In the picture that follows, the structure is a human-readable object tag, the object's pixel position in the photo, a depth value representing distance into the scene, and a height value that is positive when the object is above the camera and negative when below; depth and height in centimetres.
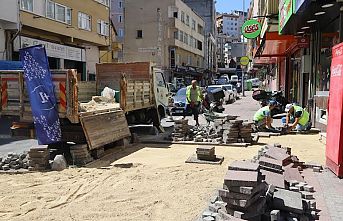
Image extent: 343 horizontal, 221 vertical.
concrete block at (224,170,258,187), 478 -119
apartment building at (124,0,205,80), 5416 +738
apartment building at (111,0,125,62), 7444 +1377
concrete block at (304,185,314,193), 612 -164
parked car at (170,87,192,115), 2189 -120
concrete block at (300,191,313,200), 578 -166
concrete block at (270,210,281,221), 451 -153
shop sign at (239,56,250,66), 3849 +226
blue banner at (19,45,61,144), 867 -21
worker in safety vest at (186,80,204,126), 1495 -51
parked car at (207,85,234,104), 3303 -111
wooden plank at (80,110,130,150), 899 -108
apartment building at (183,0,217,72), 8475 +1534
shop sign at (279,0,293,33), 1099 +225
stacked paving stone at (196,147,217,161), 880 -157
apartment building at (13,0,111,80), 2259 +359
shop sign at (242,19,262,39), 1883 +266
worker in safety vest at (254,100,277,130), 1377 -128
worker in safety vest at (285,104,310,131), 1360 -120
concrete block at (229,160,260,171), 535 -116
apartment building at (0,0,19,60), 1989 +302
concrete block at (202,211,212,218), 471 -159
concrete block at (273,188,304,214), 482 -151
